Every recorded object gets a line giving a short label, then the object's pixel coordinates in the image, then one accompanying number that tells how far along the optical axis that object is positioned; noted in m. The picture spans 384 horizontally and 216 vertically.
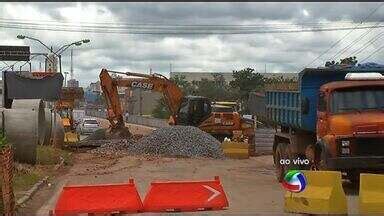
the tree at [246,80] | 92.00
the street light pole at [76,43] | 51.12
